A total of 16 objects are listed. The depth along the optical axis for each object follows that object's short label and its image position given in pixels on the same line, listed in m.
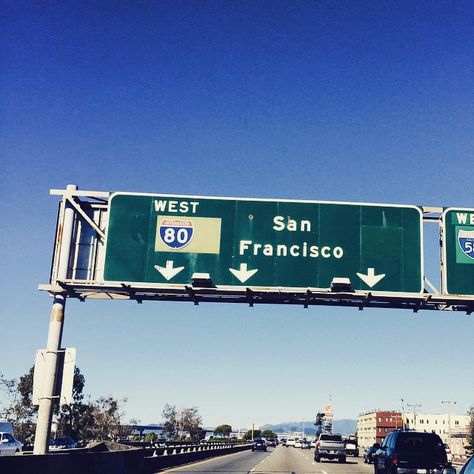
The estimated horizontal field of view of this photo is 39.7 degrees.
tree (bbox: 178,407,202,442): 152.38
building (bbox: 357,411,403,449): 192.50
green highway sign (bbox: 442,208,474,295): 18.05
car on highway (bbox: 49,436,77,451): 43.79
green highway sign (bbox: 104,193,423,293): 17.98
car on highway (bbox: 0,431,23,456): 30.47
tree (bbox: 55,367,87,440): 81.62
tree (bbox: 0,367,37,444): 75.75
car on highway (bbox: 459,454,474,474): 8.57
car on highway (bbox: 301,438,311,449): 93.86
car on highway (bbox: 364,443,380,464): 42.81
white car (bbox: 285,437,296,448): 105.62
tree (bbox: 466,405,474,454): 116.36
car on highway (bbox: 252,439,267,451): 72.19
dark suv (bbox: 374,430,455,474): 19.98
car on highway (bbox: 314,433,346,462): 43.97
